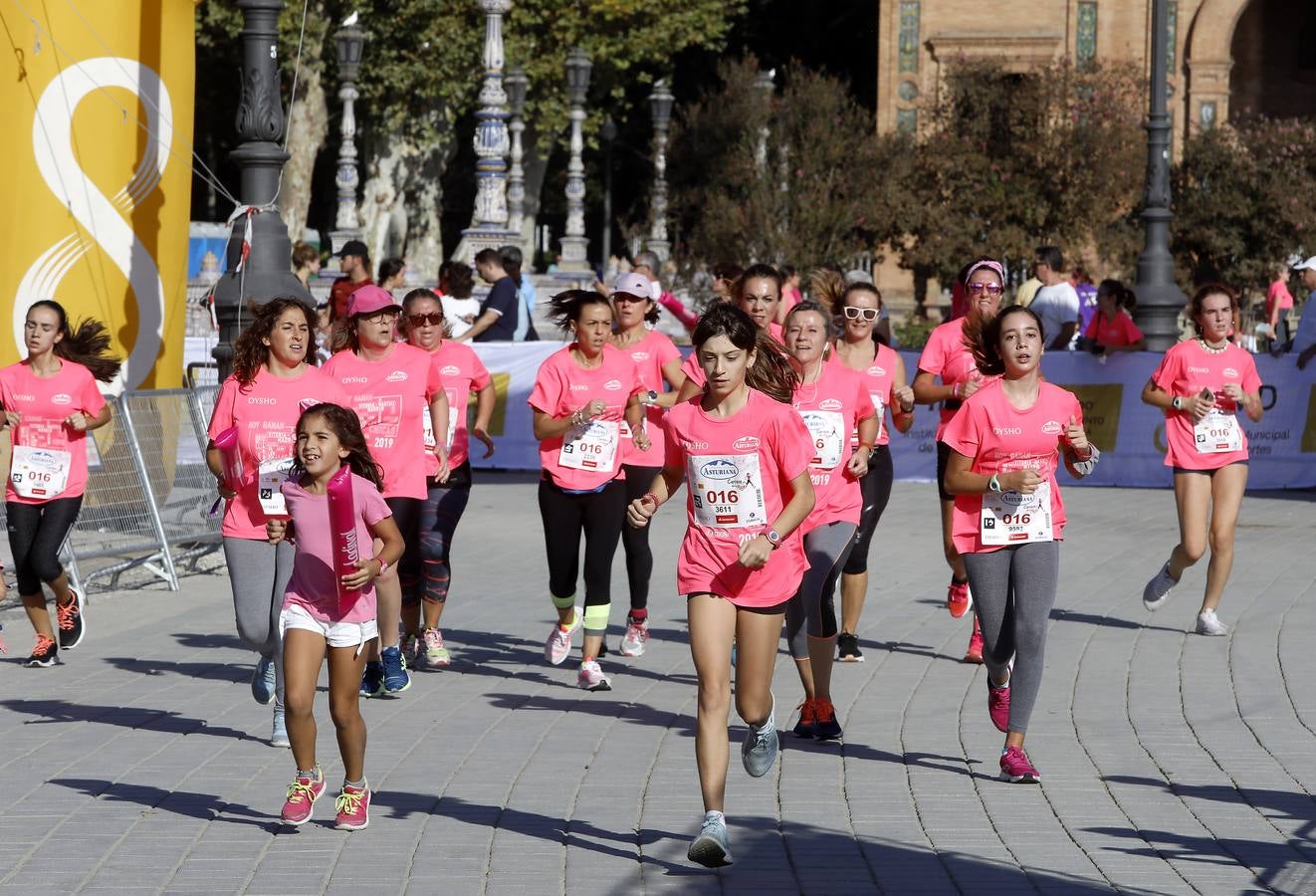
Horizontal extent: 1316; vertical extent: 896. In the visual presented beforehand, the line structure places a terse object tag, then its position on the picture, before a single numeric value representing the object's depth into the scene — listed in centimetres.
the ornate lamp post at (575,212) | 3744
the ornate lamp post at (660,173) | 3784
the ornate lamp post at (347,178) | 3812
